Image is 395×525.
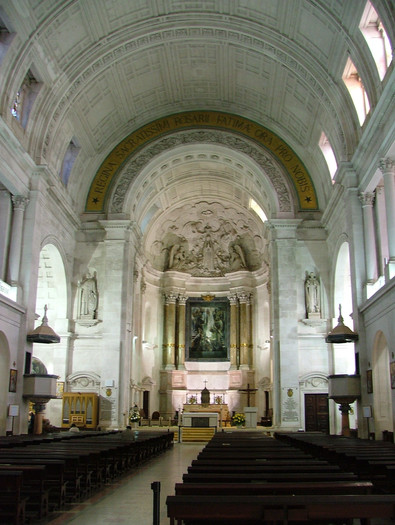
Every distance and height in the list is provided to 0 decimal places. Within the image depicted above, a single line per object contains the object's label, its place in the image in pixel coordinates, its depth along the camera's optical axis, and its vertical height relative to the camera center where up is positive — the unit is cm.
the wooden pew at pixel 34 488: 746 -114
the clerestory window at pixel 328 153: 2616 +1120
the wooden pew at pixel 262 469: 699 -69
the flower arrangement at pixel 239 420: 2834 -51
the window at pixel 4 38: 1933 +1173
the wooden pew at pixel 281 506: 484 -79
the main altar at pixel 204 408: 2989 +2
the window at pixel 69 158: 2711 +1117
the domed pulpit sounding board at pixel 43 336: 2045 +240
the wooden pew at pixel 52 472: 834 -97
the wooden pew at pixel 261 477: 629 -71
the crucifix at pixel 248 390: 3528 +108
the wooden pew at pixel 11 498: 690 -113
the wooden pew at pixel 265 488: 548 -72
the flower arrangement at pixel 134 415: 2717 -33
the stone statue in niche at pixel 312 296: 2745 +514
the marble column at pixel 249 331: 3703 +477
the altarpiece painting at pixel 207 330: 3872 +504
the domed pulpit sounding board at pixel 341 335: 2042 +254
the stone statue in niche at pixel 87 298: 2802 +505
